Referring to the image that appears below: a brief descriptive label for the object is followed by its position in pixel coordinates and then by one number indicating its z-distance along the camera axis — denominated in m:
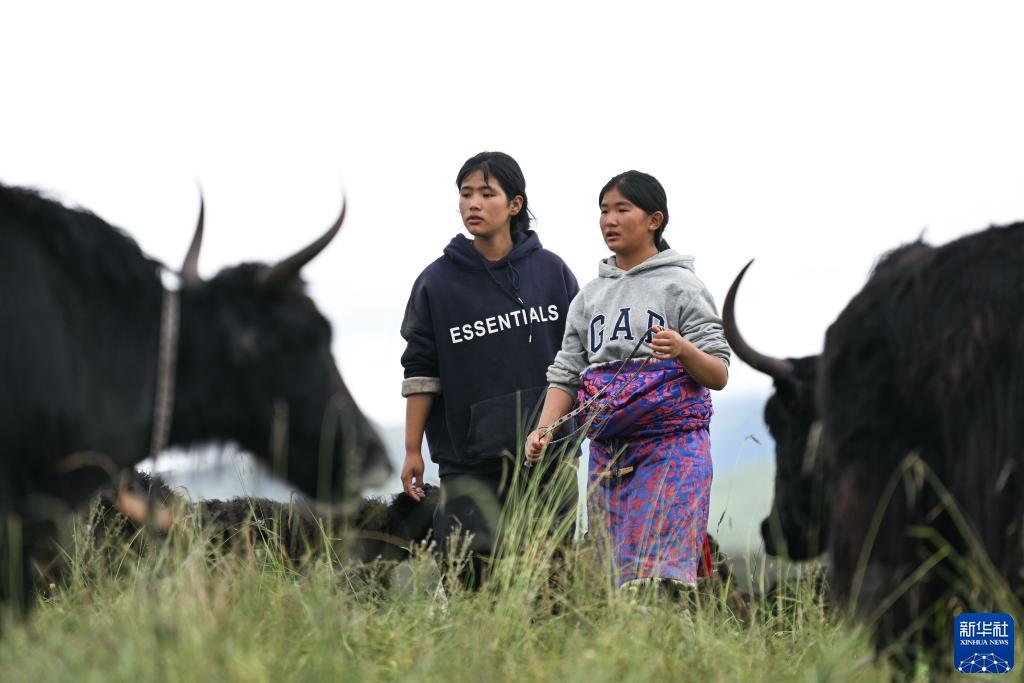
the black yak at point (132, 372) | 6.91
